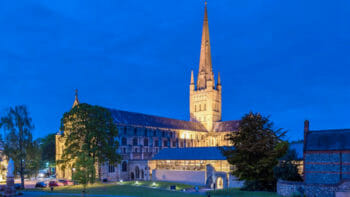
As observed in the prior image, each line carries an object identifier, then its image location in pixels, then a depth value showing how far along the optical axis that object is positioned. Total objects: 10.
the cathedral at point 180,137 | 63.22
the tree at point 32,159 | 47.22
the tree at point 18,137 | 46.28
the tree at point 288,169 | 36.84
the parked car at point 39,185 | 48.97
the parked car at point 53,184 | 49.50
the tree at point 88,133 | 51.72
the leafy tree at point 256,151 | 38.97
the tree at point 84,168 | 38.50
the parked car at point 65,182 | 52.39
